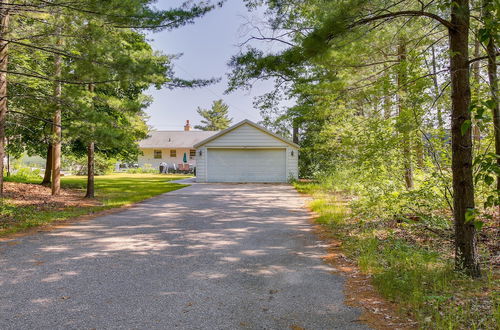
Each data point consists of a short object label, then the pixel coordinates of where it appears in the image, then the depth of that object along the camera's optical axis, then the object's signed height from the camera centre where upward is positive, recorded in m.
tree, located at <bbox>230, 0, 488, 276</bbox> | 3.68 +1.71
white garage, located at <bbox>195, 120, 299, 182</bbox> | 19.73 +0.74
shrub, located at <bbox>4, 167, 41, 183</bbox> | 16.66 -0.50
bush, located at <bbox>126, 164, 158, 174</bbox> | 32.88 -0.22
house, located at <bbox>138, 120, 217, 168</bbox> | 35.12 +2.08
